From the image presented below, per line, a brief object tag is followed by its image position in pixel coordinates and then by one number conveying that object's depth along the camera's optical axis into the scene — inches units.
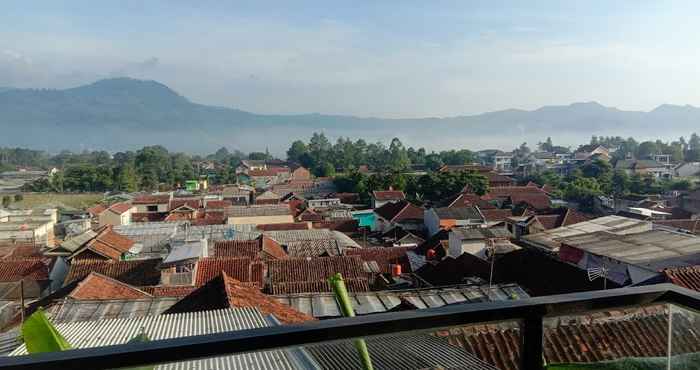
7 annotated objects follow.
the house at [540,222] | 720.3
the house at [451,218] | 812.0
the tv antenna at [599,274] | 337.3
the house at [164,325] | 132.0
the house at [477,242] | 534.6
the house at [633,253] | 331.3
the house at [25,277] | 441.4
